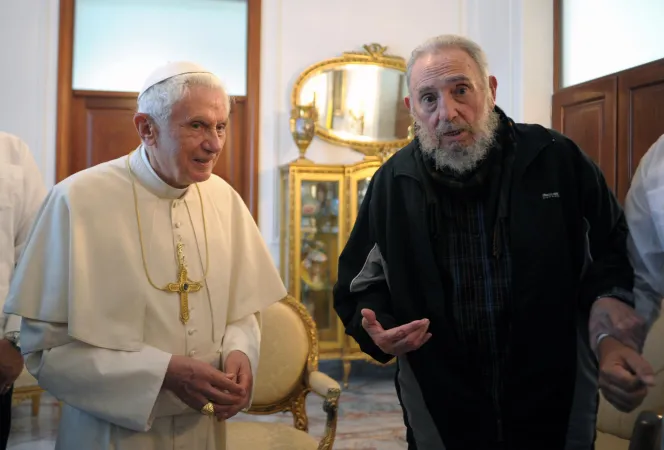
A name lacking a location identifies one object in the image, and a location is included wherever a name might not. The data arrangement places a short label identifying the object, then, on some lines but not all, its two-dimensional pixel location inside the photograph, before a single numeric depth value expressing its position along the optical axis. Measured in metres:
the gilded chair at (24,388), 3.63
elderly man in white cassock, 1.58
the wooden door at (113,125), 5.16
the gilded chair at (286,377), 2.41
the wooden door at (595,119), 4.52
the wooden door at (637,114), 4.12
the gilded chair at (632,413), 2.25
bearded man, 1.45
